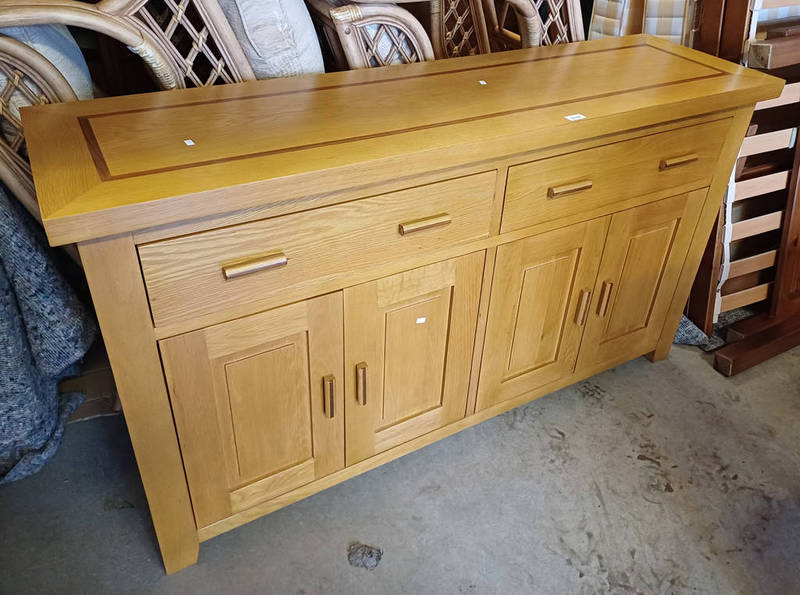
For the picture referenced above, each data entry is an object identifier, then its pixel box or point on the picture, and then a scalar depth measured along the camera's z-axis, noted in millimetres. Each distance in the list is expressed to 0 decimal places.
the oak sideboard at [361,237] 990
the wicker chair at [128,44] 1177
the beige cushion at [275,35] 1329
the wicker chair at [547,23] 1703
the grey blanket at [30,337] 1285
